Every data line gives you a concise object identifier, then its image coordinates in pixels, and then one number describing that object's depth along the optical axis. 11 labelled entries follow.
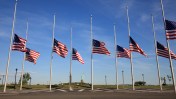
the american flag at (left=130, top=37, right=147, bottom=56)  31.75
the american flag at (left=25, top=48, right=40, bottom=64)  34.72
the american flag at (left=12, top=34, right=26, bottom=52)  30.23
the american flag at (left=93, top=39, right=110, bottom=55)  32.75
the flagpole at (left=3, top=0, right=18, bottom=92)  28.83
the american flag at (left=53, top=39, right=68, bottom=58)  35.56
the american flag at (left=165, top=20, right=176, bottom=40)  25.30
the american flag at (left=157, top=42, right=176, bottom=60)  29.48
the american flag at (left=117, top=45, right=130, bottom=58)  34.22
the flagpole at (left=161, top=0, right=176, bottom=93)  24.15
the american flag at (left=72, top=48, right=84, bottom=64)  36.50
